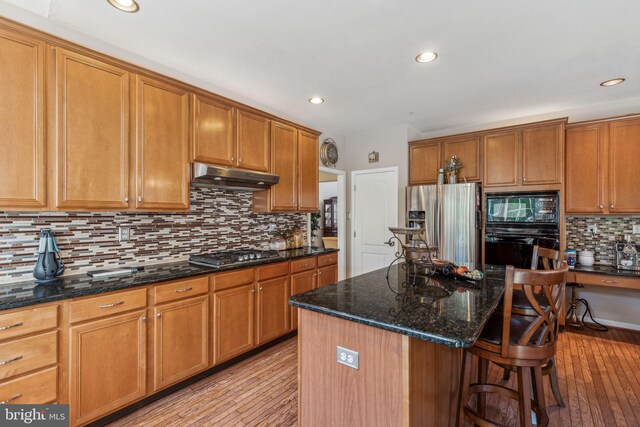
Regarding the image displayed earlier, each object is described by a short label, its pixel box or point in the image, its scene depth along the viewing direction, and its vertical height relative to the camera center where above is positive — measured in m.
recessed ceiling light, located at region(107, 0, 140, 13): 1.88 +1.31
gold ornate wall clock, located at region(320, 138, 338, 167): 4.64 +0.94
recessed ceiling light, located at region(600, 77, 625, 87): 2.98 +1.31
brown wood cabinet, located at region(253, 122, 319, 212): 3.41 +0.49
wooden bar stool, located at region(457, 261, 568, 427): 1.41 -0.68
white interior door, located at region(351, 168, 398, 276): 4.54 -0.05
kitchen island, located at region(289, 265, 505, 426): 1.24 -0.63
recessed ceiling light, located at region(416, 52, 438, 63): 2.49 +1.30
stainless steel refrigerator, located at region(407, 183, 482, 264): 3.77 -0.06
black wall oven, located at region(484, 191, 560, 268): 3.45 -0.14
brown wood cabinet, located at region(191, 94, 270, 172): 2.68 +0.75
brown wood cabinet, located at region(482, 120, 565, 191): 3.48 +0.68
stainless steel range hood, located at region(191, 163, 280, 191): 2.59 +0.33
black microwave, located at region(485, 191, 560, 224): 3.46 +0.06
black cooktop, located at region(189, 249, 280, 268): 2.65 -0.42
